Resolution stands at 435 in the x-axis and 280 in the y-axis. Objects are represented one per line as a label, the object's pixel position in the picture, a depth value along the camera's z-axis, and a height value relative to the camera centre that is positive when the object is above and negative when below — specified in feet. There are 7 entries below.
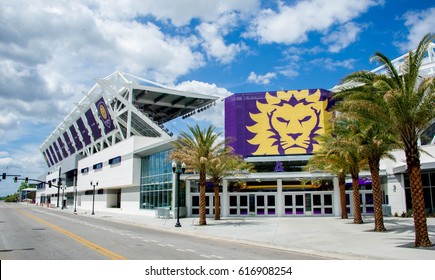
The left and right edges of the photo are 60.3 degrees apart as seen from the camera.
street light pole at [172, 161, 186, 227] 92.06 +5.37
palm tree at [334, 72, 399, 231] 57.16 +10.35
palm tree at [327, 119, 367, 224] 76.28 +8.79
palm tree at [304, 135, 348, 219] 95.10 +7.03
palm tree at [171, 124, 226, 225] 97.04 +10.26
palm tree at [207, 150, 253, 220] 101.71 +6.68
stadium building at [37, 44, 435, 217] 126.21 +14.82
